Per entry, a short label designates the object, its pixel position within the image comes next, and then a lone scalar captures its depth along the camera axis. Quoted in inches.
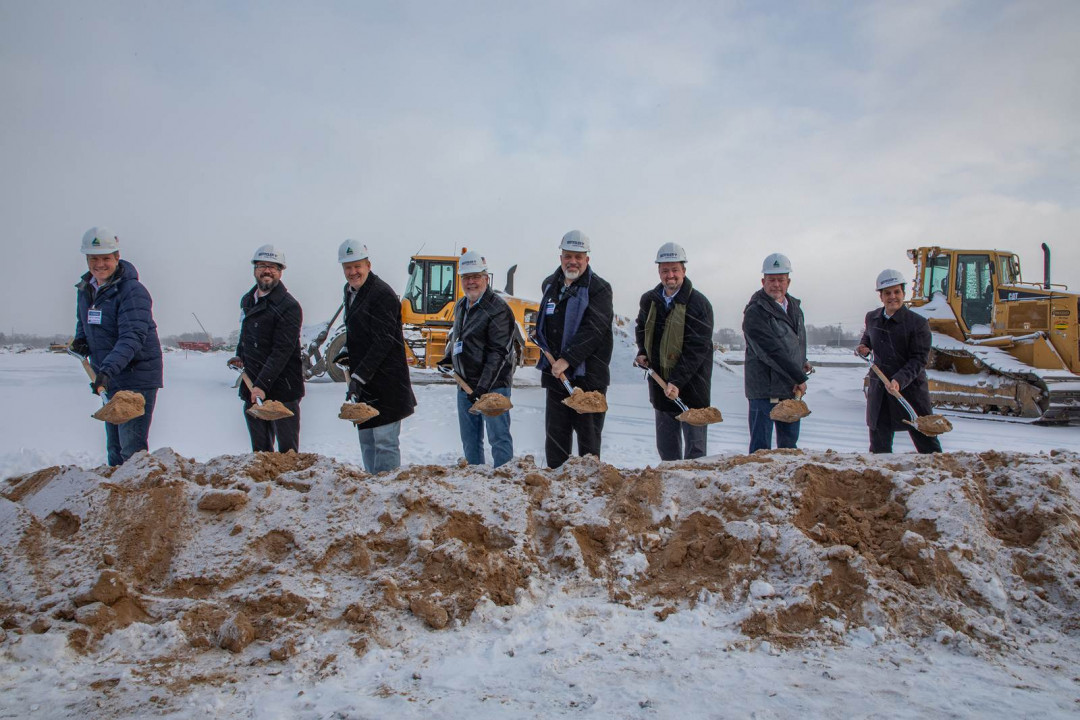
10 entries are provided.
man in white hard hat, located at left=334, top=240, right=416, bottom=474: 160.7
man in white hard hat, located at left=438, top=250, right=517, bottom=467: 167.2
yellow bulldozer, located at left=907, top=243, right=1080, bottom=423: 341.3
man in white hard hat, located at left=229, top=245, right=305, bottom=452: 166.7
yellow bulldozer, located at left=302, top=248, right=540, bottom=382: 503.5
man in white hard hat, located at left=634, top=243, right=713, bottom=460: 173.5
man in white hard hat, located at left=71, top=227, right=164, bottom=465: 161.3
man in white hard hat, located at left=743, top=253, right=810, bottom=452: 177.5
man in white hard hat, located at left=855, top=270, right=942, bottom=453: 176.7
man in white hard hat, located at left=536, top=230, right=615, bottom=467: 165.6
